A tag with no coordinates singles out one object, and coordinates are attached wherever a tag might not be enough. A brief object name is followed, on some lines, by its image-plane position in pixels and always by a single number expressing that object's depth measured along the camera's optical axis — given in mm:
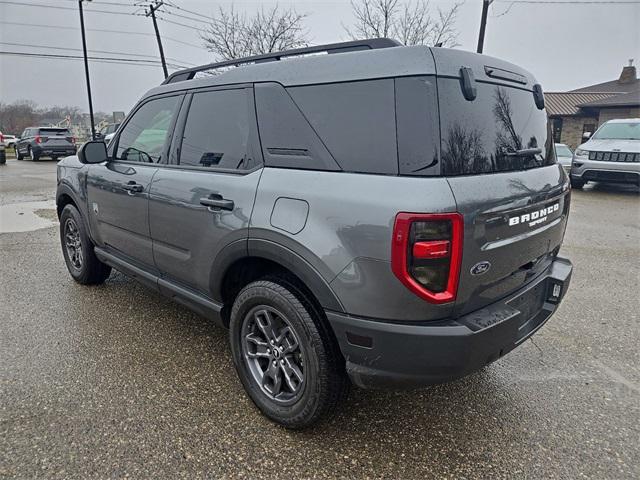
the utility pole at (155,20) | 25209
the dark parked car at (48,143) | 18953
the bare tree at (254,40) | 22812
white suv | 10000
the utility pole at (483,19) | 14711
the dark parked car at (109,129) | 21925
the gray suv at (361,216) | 1731
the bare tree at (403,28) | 19875
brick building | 22828
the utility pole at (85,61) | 25261
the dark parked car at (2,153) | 17316
